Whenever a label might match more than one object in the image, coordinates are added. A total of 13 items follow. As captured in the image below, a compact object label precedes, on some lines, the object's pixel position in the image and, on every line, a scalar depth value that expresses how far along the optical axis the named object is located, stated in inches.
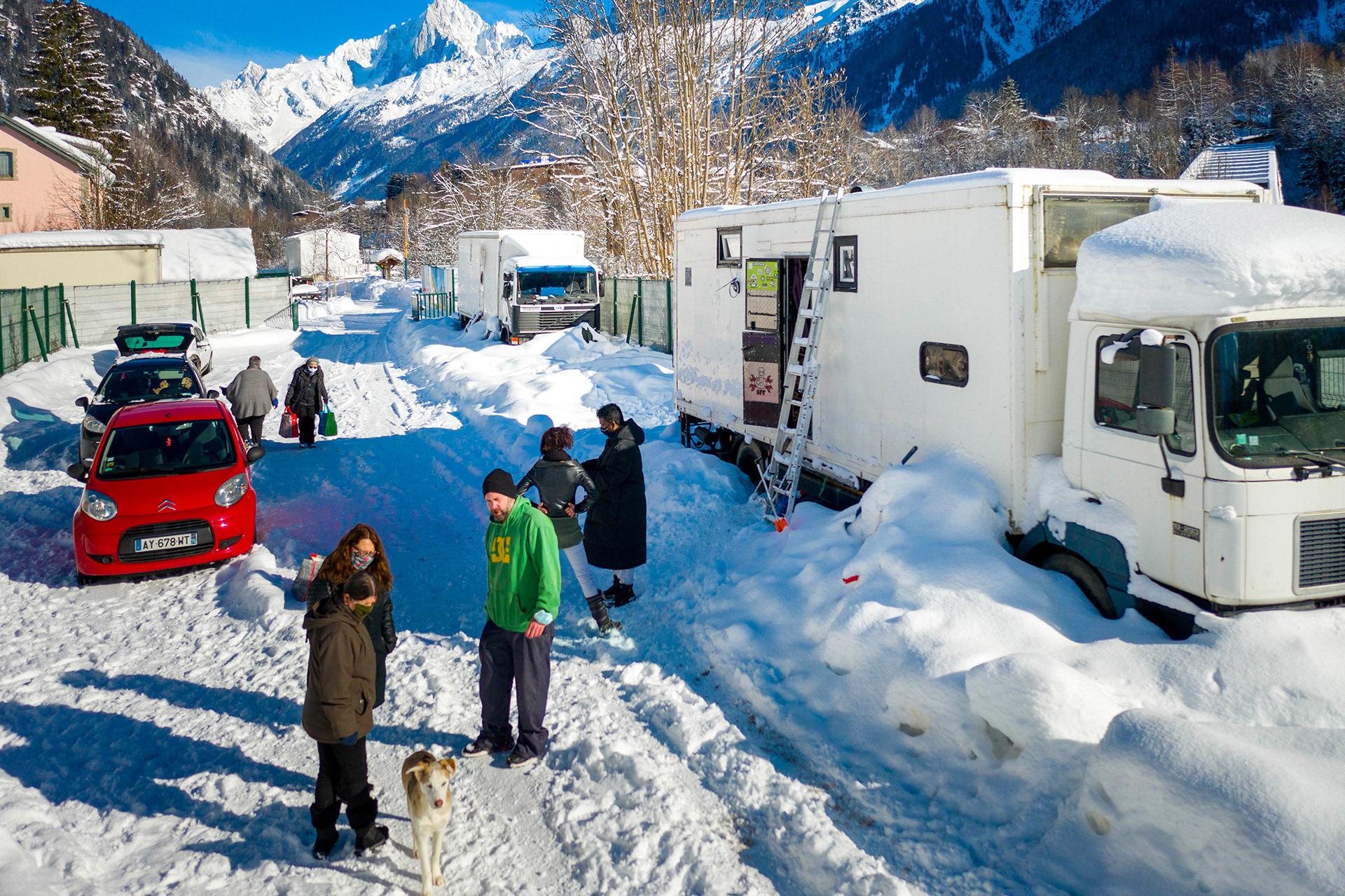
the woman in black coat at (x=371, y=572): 204.2
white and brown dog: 181.9
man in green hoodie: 231.5
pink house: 2142.0
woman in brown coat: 193.3
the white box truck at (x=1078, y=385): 223.6
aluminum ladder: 371.6
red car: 367.2
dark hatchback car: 598.2
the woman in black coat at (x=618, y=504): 326.0
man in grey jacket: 568.7
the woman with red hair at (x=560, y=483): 296.8
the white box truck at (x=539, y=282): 1110.4
